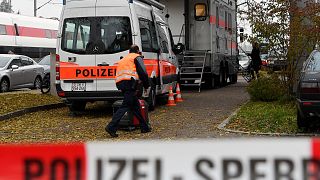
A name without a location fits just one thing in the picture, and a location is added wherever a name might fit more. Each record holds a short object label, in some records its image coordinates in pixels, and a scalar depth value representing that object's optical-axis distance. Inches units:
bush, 583.2
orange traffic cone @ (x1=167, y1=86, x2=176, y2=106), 620.7
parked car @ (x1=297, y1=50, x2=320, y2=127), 354.6
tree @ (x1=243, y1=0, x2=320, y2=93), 513.0
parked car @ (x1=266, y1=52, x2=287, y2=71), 562.3
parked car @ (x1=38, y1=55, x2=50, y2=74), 974.0
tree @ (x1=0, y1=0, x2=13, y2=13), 2358.1
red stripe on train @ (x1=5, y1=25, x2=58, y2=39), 1195.4
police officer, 400.7
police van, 497.7
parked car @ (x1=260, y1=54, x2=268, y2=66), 585.8
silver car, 860.0
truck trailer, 807.1
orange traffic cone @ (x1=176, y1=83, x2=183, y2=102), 660.7
